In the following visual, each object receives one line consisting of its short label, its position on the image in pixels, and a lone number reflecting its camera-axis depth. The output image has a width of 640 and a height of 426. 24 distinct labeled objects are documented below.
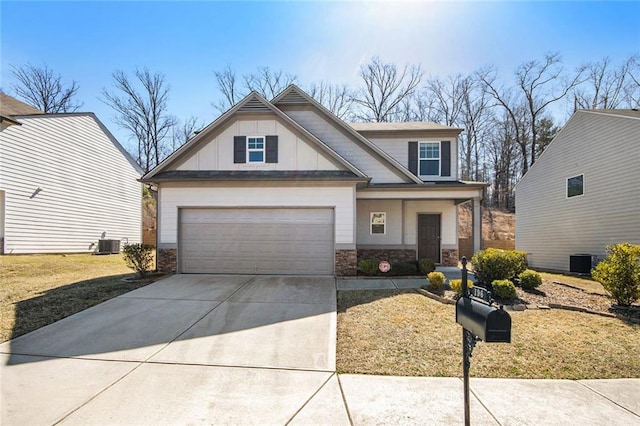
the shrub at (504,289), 7.49
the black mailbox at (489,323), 2.31
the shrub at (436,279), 8.20
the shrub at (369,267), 10.64
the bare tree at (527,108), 29.73
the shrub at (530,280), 8.46
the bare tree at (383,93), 29.48
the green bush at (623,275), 6.94
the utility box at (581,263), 12.80
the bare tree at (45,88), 28.23
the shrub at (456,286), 7.22
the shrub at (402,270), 10.91
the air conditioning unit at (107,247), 17.34
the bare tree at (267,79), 29.46
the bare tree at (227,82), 30.11
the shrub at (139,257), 10.14
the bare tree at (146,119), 30.34
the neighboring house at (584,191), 11.48
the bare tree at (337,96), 29.17
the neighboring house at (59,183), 14.02
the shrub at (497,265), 8.61
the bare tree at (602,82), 26.77
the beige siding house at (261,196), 10.66
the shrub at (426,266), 10.86
